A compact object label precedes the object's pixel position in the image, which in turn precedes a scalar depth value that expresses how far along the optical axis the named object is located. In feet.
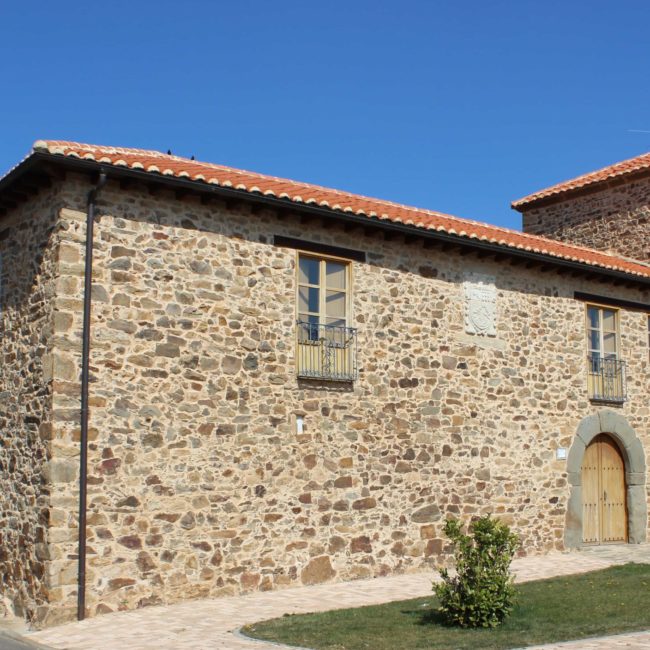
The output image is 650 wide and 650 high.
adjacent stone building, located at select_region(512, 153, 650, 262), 63.05
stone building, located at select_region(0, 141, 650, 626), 32.32
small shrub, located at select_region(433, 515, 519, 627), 28.07
